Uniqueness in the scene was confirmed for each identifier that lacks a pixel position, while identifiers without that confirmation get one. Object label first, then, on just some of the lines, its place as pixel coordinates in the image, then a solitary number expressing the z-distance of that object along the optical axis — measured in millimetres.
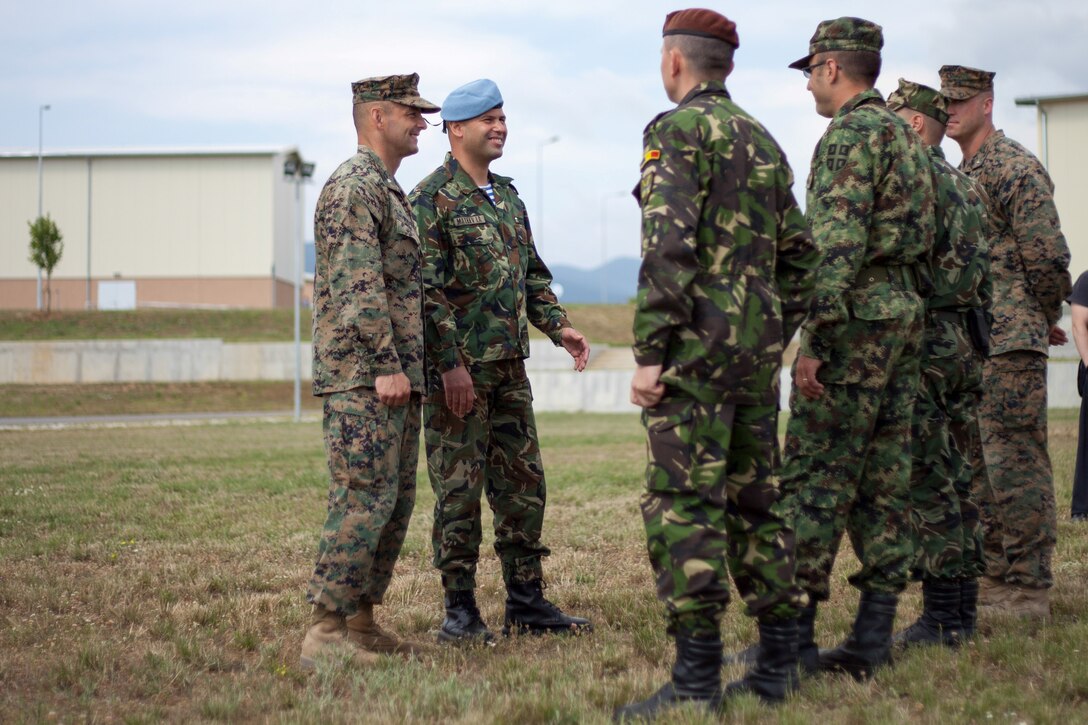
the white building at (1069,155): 39906
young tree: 39125
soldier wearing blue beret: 5113
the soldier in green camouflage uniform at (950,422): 4527
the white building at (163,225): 52562
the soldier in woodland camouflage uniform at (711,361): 3631
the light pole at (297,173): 24833
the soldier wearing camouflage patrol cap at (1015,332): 5316
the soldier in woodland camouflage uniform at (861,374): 4242
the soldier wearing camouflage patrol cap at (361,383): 4590
